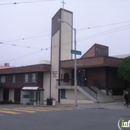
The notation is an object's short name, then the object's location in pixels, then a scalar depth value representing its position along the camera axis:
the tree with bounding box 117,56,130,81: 20.55
